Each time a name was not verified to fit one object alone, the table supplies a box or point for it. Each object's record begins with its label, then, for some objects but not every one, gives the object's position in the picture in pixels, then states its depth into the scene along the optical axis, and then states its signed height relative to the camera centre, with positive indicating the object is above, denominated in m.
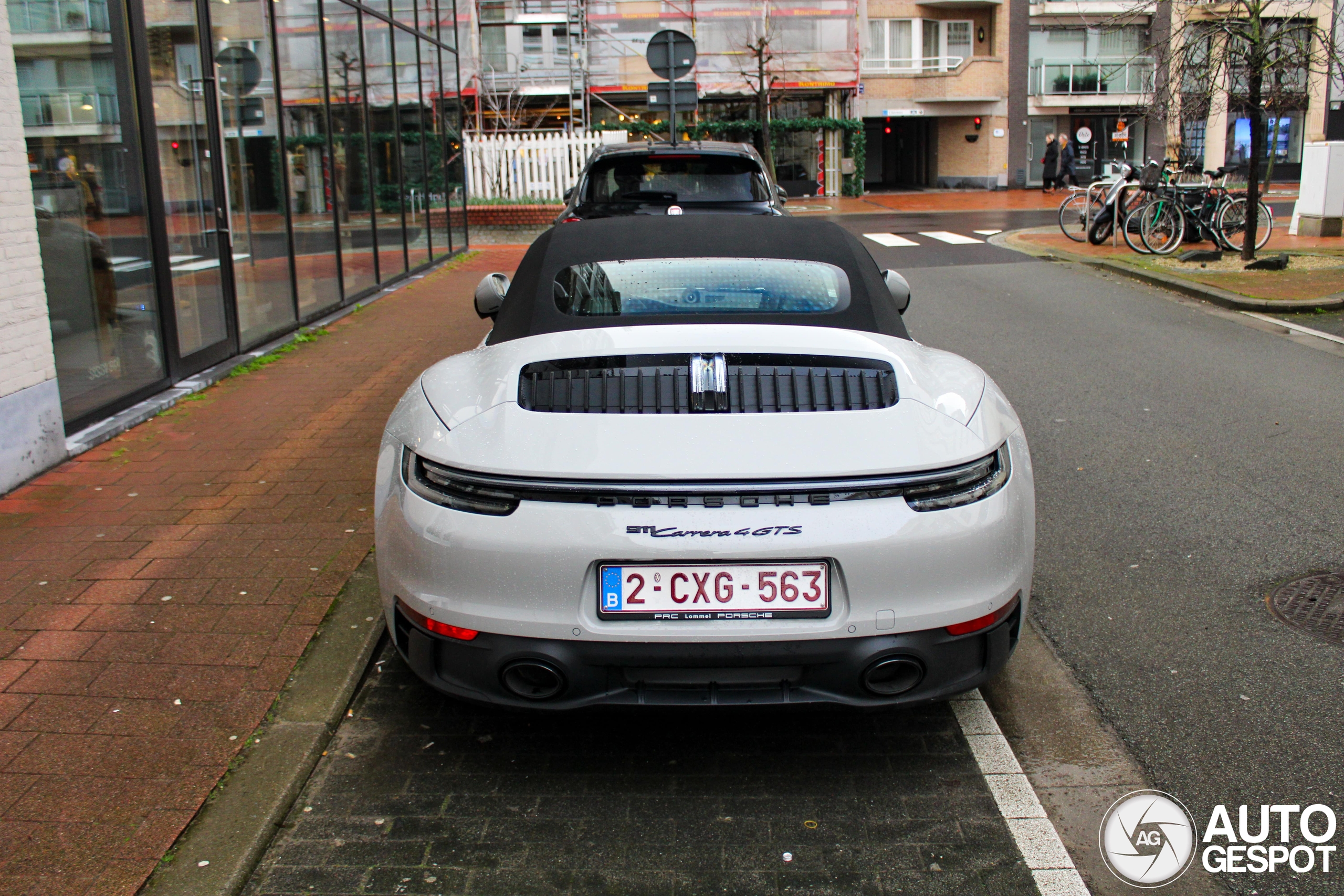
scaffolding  35.16 +4.91
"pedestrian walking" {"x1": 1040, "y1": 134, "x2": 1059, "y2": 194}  38.03 +0.92
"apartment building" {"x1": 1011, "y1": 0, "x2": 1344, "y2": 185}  45.03 +3.31
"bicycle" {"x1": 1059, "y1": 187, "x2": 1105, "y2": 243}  19.08 -0.33
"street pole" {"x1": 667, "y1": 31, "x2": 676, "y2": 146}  14.33 +1.42
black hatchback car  9.92 +0.21
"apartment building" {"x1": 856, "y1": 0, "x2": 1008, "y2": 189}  43.97 +4.39
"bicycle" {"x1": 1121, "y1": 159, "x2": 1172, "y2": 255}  16.36 +0.01
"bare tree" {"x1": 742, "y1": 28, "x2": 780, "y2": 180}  35.09 +3.89
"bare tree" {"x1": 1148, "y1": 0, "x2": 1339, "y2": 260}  13.67 +1.45
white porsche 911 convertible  2.95 -0.80
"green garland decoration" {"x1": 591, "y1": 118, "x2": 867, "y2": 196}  38.25 +2.37
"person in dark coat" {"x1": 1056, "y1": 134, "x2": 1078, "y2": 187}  37.25 +0.91
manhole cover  4.23 -1.53
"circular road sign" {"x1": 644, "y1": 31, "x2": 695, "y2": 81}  15.23 +1.96
